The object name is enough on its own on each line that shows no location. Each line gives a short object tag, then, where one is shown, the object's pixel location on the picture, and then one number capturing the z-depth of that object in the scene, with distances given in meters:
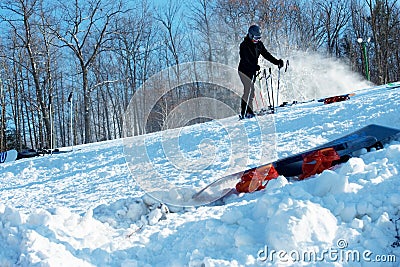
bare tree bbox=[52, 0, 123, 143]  22.08
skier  7.88
